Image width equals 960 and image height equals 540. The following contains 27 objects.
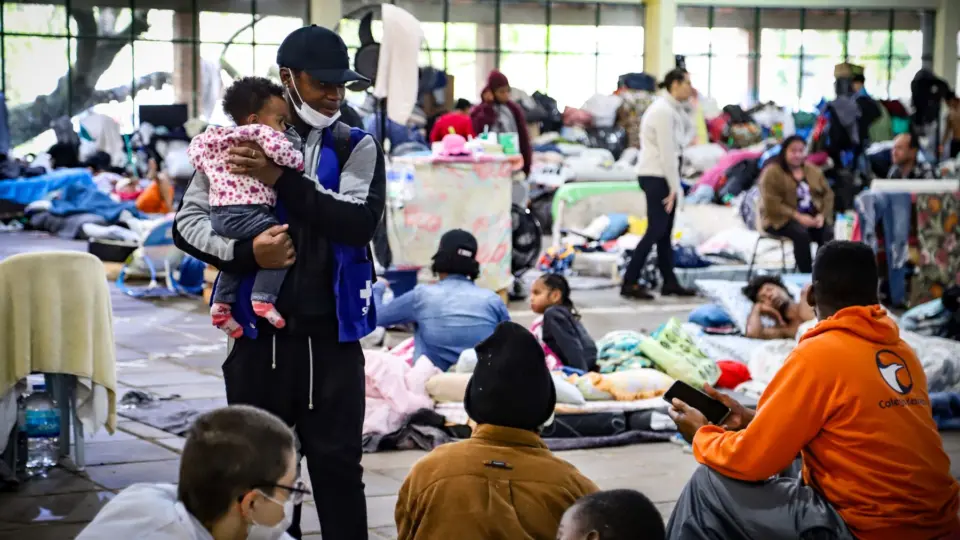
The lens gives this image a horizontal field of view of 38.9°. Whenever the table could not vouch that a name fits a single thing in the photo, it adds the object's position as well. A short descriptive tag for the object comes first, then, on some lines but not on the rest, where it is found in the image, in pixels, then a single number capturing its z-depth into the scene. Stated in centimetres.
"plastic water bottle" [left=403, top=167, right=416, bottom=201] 955
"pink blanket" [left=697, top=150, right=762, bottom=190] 1762
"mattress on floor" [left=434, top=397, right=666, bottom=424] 628
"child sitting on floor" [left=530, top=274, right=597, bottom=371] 698
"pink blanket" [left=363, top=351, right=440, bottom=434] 618
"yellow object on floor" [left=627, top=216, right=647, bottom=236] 1442
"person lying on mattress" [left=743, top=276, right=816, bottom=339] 850
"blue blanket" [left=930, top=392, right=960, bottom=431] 657
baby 332
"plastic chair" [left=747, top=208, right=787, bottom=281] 1109
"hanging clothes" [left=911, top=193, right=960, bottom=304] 1020
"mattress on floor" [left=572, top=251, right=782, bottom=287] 1190
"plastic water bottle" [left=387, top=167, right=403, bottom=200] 956
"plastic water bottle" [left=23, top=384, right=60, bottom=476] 568
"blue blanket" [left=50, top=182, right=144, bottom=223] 1709
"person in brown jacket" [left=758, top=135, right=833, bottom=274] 1088
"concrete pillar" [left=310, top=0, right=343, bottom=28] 2397
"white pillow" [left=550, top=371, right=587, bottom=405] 643
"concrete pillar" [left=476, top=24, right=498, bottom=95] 2642
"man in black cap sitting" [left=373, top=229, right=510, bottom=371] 670
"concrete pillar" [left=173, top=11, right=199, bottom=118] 2497
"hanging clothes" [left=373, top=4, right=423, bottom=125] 951
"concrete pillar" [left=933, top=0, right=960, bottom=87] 2806
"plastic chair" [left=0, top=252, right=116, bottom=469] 545
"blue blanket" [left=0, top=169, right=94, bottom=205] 1891
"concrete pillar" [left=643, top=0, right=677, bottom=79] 2564
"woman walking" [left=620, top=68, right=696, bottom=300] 1084
